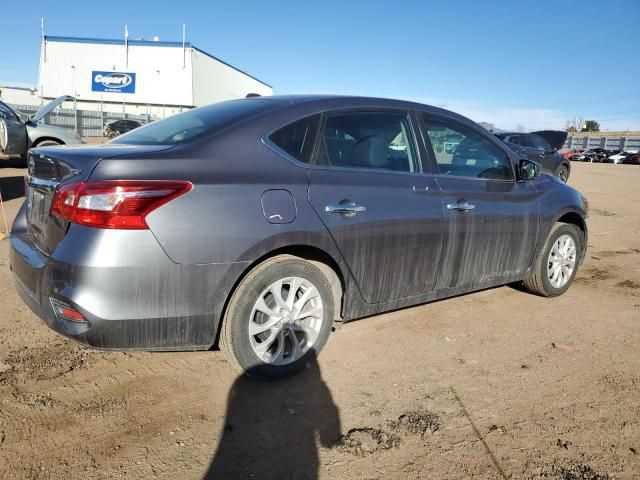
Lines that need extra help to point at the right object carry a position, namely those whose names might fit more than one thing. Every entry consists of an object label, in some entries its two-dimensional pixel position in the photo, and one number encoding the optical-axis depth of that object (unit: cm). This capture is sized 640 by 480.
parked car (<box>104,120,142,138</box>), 3133
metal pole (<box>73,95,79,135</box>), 3254
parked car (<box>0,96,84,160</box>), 1218
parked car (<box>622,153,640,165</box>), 4515
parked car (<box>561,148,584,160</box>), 4723
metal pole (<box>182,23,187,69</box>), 4553
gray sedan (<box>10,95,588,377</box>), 250
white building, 4447
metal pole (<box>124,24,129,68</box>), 4562
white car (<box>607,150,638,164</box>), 4659
